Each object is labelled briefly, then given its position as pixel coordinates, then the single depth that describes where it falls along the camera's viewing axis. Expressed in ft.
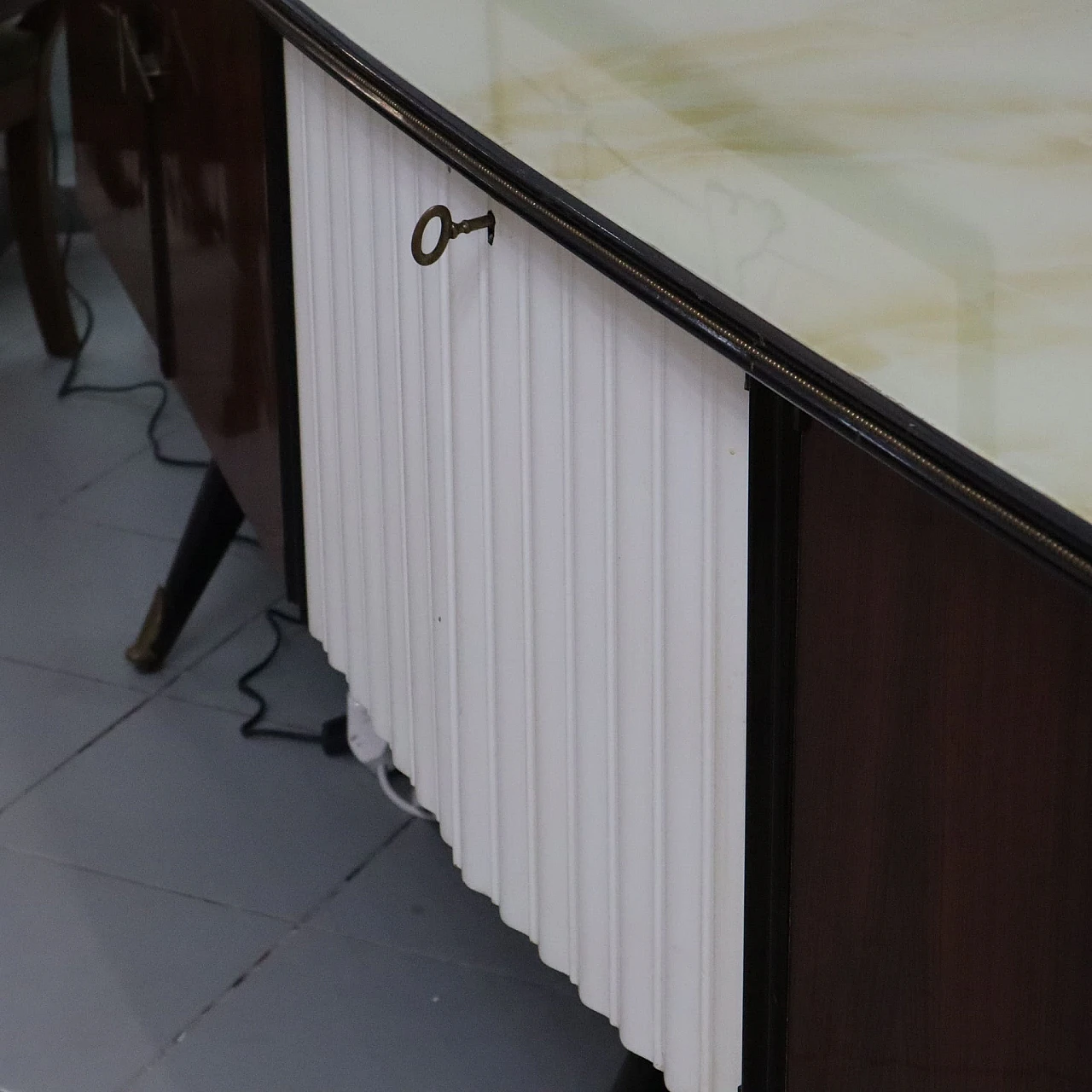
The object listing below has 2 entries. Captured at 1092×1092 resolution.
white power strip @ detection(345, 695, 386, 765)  9.14
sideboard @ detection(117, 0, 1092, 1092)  5.46
